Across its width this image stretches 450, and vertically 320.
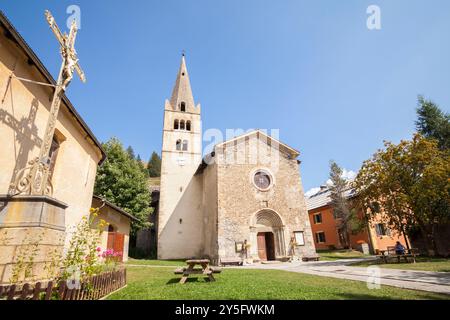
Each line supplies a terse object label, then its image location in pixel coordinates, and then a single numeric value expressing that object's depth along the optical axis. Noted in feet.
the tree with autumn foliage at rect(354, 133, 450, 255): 43.71
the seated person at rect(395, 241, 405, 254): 42.97
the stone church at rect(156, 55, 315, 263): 58.44
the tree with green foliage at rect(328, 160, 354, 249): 84.18
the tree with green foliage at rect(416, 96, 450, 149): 69.26
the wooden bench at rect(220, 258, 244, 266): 51.11
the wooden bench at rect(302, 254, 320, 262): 56.90
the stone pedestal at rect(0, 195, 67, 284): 13.87
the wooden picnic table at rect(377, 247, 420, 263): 40.06
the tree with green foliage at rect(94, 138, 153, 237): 72.33
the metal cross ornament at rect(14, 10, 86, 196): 16.66
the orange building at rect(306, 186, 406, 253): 77.41
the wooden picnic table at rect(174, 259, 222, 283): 25.28
